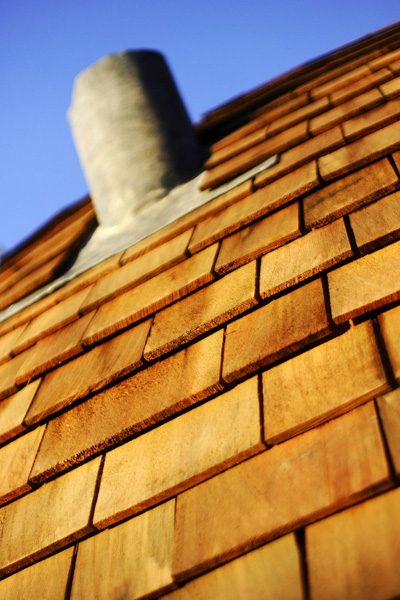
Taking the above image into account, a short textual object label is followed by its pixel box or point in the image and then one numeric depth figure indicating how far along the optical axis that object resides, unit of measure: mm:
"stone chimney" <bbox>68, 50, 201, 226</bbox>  2607
